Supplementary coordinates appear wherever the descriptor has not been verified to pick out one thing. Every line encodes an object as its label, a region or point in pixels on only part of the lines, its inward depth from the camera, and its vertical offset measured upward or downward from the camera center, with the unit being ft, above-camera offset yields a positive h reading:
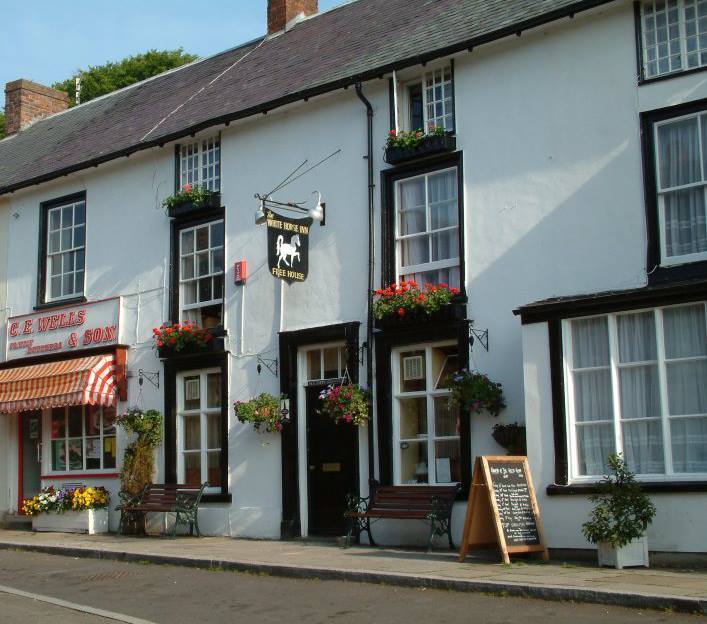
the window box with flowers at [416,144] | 46.37 +13.45
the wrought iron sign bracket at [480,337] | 44.14 +4.42
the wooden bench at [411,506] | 42.73 -2.73
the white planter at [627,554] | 35.53 -4.06
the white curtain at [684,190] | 39.06 +9.29
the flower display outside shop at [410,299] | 45.13 +6.29
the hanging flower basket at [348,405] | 46.60 +1.74
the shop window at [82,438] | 61.46 +0.64
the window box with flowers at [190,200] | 56.54 +13.57
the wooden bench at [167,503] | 53.60 -2.96
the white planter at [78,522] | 59.36 -4.21
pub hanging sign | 48.78 +9.47
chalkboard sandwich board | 37.68 -2.59
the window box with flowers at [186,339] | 55.16 +5.75
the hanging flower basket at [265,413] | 50.75 +1.56
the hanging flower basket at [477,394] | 42.52 +1.89
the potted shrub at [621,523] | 35.29 -2.94
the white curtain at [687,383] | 36.94 +1.87
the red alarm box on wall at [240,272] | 54.44 +9.14
